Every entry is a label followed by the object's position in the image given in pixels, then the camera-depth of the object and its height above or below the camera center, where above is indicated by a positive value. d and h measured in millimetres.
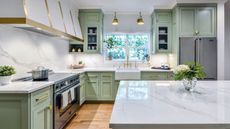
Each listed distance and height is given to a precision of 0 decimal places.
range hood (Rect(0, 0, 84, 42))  1727 +699
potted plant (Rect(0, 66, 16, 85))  1749 -123
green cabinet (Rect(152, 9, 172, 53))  4049 +960
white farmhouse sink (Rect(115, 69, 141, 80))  3783 -265
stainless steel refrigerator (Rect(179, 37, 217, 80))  3540 +262
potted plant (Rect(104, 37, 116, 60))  4479 +603
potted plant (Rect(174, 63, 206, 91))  1584 -109
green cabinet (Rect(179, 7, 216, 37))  3617 +1052
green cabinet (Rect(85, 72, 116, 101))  3898 -589
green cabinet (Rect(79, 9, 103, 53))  4138 +1064
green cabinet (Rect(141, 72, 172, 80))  3750 -287
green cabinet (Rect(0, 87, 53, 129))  1575 -508
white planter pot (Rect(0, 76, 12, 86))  1752 -193
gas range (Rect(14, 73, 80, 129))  2161 -557
